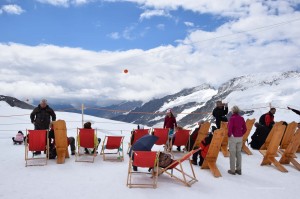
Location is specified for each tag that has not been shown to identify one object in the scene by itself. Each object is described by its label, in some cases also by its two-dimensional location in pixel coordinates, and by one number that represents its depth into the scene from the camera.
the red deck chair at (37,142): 6.91
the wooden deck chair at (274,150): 7.38
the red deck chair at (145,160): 5.61
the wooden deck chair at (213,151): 6.77
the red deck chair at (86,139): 7.50
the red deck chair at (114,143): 7.54
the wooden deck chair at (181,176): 5.73
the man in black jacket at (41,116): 7.99
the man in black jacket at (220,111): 9.20
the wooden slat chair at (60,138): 7.20
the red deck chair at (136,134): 8.26
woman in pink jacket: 6.72
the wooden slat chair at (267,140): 8.83
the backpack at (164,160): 5.98
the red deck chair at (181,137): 8.41
